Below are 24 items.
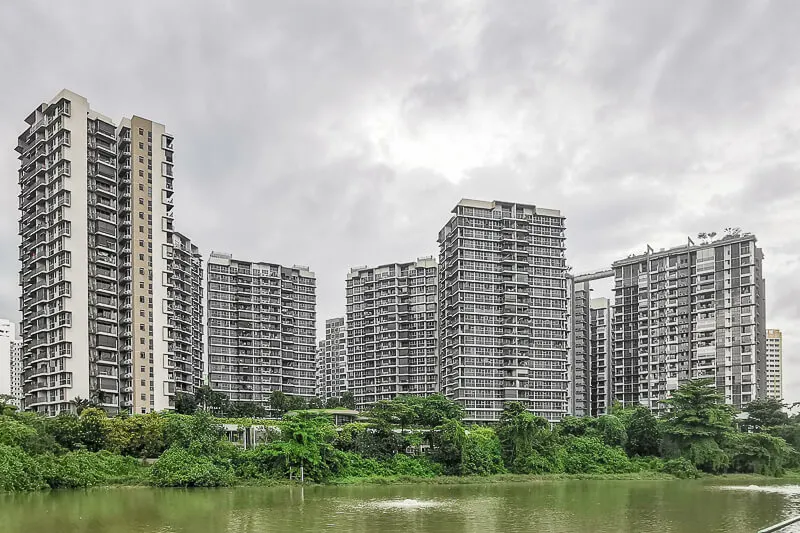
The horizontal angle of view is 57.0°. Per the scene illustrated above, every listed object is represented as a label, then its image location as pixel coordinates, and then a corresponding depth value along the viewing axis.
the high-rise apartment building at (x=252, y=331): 98.38
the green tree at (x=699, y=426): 56.12
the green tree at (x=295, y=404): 81.62
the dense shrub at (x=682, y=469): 55.03
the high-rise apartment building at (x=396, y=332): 101.62
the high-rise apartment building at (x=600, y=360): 102.47
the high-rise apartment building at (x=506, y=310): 82.00
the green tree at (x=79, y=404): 57.06
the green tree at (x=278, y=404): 82.50
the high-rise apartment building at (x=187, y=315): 78.19
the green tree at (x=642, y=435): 61.47
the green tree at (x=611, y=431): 60.84
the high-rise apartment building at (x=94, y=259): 62.44
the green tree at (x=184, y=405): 69.14
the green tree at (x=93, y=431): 47.72
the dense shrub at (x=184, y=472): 43.28
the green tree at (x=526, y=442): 54.00
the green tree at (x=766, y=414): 65.38
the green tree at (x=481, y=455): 52.03
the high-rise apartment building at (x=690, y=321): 83.56
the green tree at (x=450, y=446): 51.50
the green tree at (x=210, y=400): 78.25
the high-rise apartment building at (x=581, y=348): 101.50
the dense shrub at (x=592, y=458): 56.09
